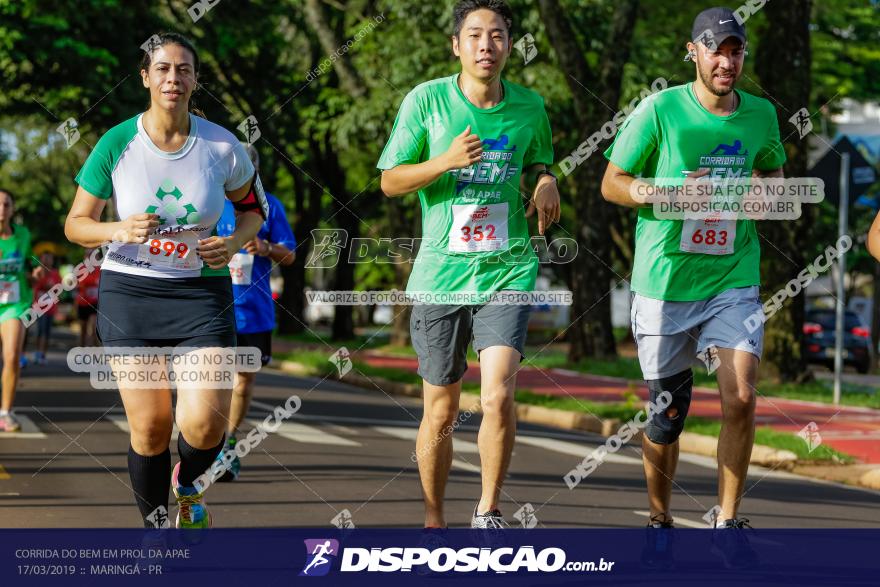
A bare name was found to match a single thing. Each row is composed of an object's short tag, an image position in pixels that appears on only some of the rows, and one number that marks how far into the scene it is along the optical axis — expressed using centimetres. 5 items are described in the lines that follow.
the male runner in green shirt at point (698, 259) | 1068
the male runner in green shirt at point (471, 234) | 1063
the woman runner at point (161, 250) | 1000
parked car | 5700
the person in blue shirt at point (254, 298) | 1658
